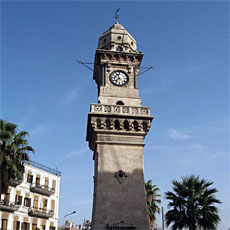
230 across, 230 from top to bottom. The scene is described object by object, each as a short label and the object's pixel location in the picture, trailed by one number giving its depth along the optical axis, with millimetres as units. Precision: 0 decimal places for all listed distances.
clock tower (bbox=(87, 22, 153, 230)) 23094
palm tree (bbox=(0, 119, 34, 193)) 20891
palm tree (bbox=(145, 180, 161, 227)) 32681
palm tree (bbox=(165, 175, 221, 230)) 23625
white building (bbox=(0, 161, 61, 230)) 36906
